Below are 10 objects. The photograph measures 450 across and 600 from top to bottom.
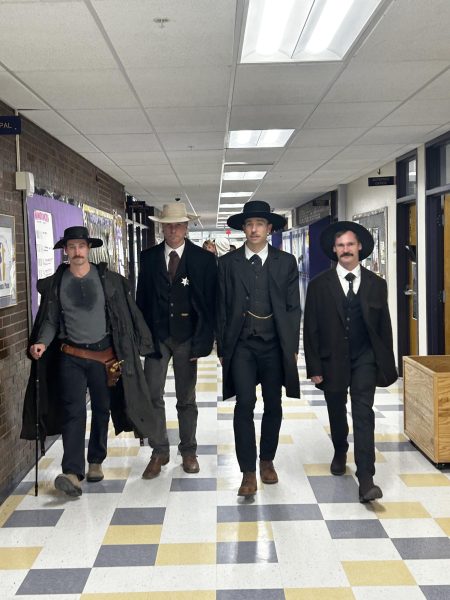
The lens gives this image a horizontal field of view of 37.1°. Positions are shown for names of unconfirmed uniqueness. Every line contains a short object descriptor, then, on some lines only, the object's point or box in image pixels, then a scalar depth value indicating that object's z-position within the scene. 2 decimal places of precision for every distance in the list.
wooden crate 4.23
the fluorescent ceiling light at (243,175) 8.79
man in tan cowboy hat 4.11
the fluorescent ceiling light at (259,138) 6.03
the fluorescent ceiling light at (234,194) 11.83
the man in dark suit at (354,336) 3.74
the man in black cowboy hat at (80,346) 3.93
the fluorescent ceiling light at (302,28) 3.13
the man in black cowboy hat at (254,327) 3.81
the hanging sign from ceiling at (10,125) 4.08
